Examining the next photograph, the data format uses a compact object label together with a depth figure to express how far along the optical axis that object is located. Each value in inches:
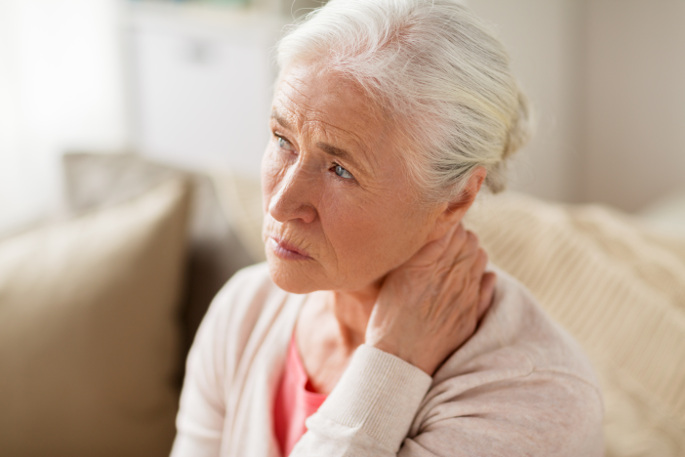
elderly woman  32.7
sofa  54.5
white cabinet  119.0
